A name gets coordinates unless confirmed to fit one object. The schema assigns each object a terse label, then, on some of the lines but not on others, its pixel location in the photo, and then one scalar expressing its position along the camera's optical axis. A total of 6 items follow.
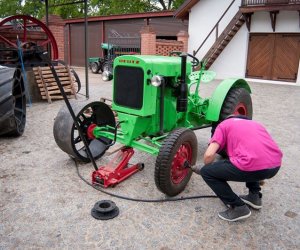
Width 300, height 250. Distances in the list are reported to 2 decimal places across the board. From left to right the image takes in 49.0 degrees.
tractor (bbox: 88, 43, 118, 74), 16.03
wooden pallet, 8.12
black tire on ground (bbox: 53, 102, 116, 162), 3.90
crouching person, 2.71
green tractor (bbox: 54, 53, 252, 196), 3.33
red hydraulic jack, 3.50
